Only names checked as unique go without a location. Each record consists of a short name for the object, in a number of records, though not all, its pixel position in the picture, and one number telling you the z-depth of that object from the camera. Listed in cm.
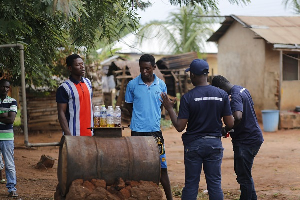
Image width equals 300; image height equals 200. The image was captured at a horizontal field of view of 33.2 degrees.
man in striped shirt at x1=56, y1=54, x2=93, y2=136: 588
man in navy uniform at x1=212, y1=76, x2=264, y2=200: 615
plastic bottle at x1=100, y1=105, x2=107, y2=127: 577
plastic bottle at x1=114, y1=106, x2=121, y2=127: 576
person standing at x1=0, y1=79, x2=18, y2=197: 712
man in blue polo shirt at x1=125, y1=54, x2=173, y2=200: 632
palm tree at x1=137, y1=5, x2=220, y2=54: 2773
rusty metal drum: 518
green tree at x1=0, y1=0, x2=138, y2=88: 705
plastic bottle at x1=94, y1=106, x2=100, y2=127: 580
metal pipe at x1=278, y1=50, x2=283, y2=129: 1880
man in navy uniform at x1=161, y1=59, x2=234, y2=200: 527
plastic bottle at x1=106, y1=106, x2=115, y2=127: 574
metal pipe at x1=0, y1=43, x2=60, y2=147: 551
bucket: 1788
